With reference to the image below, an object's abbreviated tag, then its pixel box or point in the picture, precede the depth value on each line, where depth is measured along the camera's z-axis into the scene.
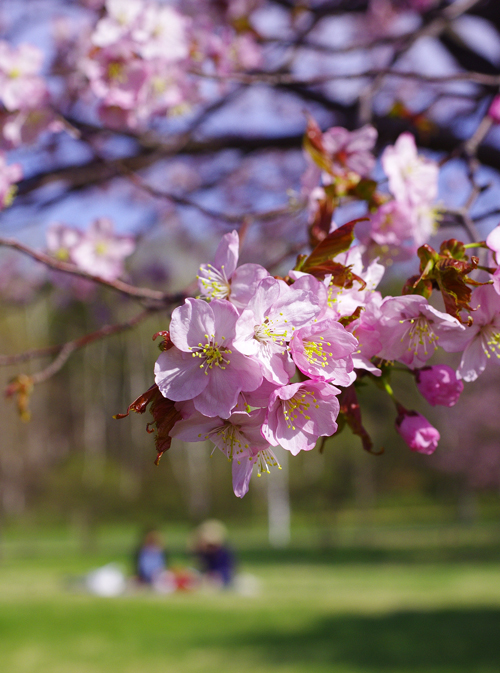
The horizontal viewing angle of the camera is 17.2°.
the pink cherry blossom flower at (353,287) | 0.66
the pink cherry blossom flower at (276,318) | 0.63
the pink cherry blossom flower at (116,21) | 0.99
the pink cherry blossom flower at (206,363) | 0.63
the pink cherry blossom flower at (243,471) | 0.66
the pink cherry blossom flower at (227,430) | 0.64
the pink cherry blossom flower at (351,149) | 0.86
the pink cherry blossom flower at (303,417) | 0.64
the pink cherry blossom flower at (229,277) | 0.65
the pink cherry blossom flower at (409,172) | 0.82
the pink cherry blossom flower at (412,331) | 0.65
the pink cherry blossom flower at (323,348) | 0.64
